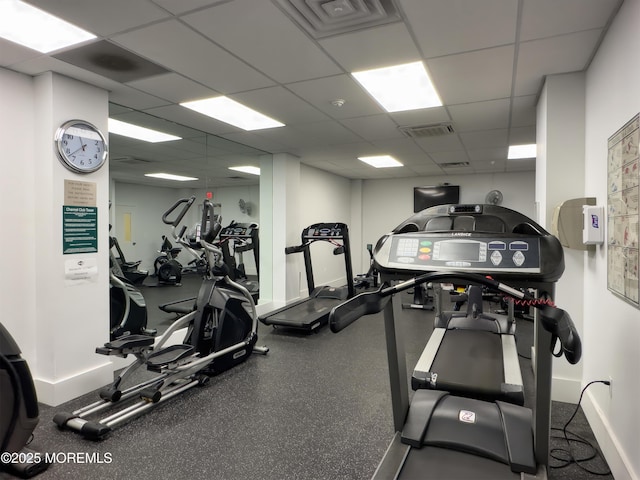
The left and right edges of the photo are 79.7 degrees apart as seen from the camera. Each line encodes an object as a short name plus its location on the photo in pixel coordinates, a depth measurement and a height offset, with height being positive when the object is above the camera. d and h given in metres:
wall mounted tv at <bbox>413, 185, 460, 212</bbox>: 8.34 +0.84
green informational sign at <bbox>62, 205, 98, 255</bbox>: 2.99 +0.03
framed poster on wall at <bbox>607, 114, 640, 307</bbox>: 1.79 +0.11
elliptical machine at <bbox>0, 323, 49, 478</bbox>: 0.92 -0.41
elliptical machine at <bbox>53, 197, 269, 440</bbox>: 2.66 -0.98
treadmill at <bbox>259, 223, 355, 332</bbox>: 4.99 -0.98
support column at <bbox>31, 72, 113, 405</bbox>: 2.93 -0.28
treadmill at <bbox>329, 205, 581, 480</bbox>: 1.45 -0.34
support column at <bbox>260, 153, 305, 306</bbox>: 6.18 +0.12
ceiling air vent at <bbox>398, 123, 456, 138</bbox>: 4.46 +1.25
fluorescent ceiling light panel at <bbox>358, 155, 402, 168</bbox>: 6.40 +1.28
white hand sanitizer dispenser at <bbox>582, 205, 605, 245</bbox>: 2.34 +0.06
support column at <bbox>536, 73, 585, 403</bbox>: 2.87 +0.47
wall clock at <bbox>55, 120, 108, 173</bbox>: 2.95 +0.70
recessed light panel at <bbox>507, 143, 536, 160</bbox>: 5.52 +1.25
